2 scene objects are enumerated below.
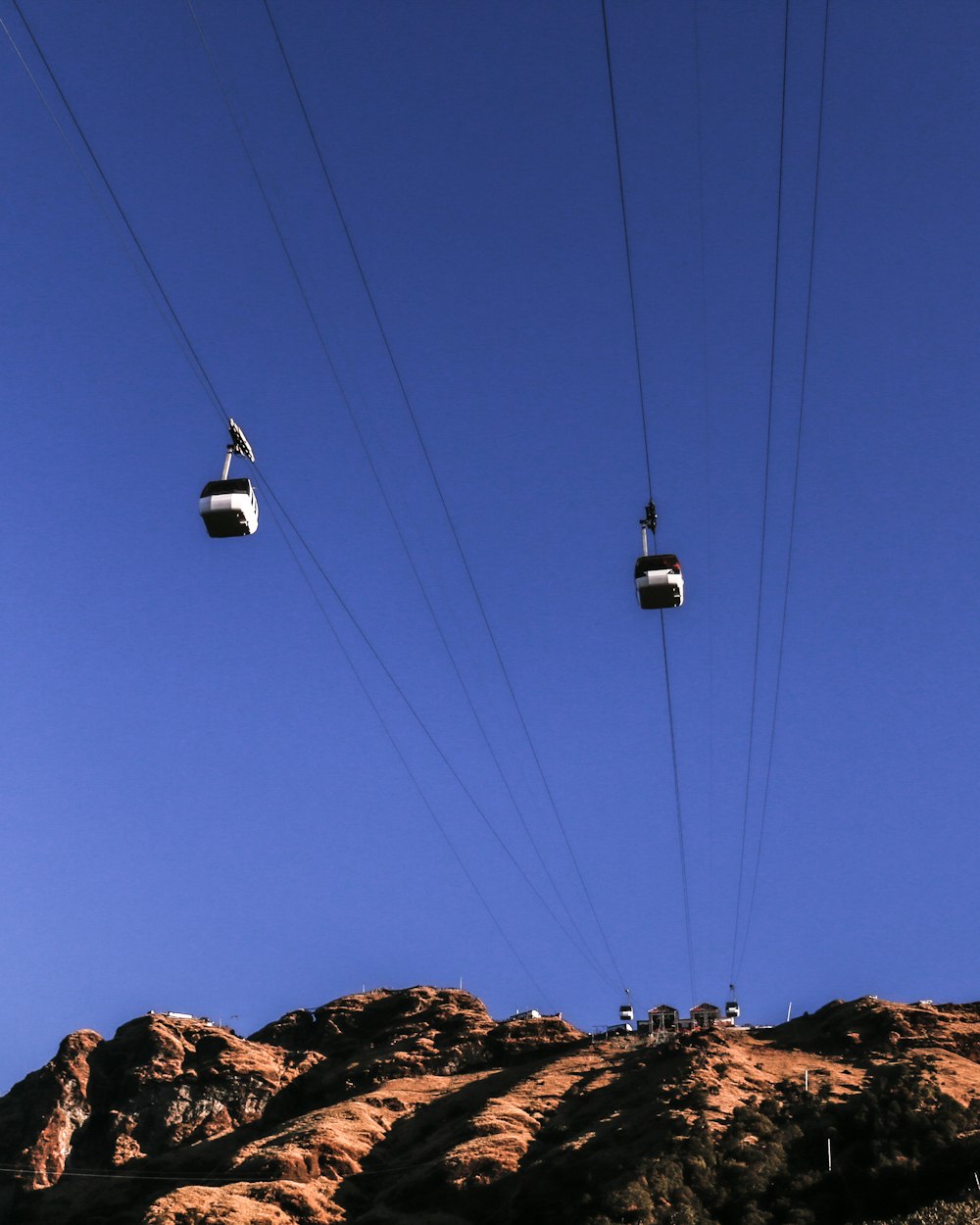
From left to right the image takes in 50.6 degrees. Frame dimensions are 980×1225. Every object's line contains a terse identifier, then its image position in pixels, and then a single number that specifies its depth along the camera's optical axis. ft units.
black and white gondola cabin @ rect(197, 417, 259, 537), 102.47
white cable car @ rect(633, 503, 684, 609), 116.78
